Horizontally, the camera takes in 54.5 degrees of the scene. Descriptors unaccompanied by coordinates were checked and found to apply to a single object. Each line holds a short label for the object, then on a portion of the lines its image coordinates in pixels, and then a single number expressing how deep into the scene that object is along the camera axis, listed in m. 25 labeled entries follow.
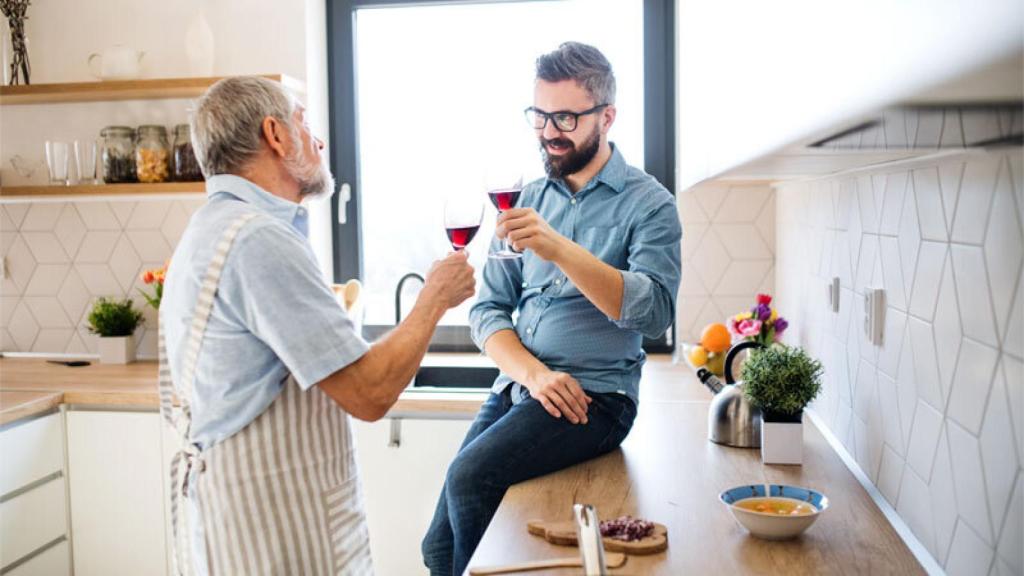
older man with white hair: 1.49
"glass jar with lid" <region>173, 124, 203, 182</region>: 3.16
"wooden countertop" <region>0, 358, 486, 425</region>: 2.74
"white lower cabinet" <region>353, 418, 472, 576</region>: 2.81
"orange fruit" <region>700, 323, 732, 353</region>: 2.74
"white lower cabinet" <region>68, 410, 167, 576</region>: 2.85
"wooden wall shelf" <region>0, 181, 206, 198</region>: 3.12
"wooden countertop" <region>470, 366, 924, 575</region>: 1.36
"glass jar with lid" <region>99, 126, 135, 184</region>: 3.22
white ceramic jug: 3.18
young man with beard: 1.75
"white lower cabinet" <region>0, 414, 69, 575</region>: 2.66
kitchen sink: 3.09
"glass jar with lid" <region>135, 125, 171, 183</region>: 3.18
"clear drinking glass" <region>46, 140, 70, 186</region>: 3.23
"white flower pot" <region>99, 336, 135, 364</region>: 3.32
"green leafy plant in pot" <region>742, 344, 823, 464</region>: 1.86
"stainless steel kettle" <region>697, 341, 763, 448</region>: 1.99
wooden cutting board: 1.38
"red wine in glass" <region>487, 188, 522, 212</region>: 1.75
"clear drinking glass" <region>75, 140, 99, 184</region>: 3.26
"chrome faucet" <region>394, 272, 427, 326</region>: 3.25
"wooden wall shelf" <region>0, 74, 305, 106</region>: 3.12
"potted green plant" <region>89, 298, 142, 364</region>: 3.32
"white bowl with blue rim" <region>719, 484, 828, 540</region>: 1.41
